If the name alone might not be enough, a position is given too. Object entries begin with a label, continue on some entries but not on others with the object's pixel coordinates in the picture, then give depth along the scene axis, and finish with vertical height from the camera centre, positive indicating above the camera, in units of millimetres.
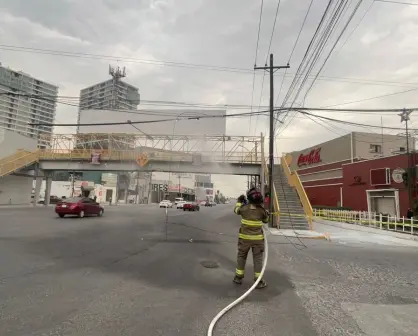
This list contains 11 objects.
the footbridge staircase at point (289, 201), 18938 +249
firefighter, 6418 -605
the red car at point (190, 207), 42572 -731
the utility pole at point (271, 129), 19506 +4605
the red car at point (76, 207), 21109 -639
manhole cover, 7957 -1544
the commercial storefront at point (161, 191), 109856 +3167
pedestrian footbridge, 33406 +4519
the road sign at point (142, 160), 34375 +4180
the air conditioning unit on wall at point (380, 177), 28125 +2798
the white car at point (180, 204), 48769 -521
